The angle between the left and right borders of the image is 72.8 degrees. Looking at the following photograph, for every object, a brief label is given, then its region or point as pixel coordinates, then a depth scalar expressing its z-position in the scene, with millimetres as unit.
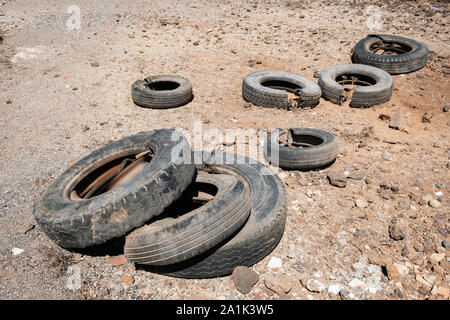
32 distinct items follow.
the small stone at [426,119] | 5945
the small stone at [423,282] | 2993
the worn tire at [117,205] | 2873
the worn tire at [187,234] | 2740
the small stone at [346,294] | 2902
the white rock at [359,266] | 3184
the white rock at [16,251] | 3363
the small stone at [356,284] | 3006
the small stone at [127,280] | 3043
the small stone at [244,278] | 2965
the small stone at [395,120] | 5677
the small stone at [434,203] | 3907
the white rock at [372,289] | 2965
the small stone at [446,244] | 3380
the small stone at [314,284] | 2977
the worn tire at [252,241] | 2969
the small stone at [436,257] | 3240
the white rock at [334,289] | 2951
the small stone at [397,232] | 3467
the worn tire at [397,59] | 7395
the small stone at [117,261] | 3215
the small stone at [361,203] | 3947
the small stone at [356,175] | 4423
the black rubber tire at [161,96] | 6191
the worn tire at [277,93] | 6152
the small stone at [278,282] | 2967
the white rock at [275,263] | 3209
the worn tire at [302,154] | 4422
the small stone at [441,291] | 2898
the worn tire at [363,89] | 6301
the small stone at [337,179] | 4258
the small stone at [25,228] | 3596
